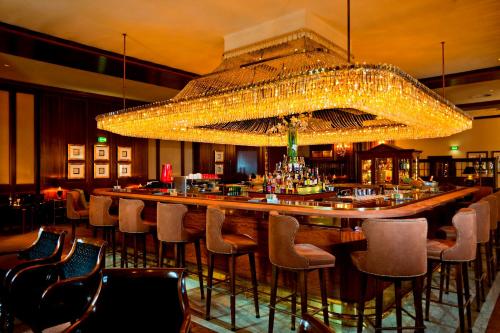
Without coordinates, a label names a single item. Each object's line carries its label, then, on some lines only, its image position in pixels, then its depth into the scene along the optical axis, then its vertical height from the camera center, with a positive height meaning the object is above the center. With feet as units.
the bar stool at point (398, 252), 8.32 -2.02
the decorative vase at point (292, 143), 19.85 +1.33
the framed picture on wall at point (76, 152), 28.84 +1.30
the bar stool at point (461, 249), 9.47 -2.30
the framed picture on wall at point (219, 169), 40.70 -0.24
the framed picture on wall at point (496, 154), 43.72 +1.36
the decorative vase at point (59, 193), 27.04 -1.91
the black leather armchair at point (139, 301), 5.69 -2.16
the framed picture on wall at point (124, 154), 32.17 +1.25
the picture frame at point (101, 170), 30.35 -0.21
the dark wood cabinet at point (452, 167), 39.78 -0.21
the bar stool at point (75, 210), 17.90 -2.17
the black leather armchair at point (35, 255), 8.20 -2.31
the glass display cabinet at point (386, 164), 33.39 +0.14
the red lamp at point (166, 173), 22.86 -0.38
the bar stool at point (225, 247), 10.50 -2.41
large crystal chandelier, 11.21 +2.60
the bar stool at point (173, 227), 12.16 -2.04
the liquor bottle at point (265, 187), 17.97 -1.05
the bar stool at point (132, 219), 14.03 -2.03
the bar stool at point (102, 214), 15.72 -2.05
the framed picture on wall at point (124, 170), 32.09 -0.22
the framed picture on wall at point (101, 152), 30.51 +1.35
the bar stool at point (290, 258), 9.05 -2.37
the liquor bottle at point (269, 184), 17.54 -0.92
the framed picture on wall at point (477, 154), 45.03 +1.41
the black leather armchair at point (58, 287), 7.07 -2.57
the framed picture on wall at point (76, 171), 28.75 -0.25
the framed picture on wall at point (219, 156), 40.63 +1.25
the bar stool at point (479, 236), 11.50 -2.42
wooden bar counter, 10.32 -1.75
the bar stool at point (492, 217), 13.55 -2.04
